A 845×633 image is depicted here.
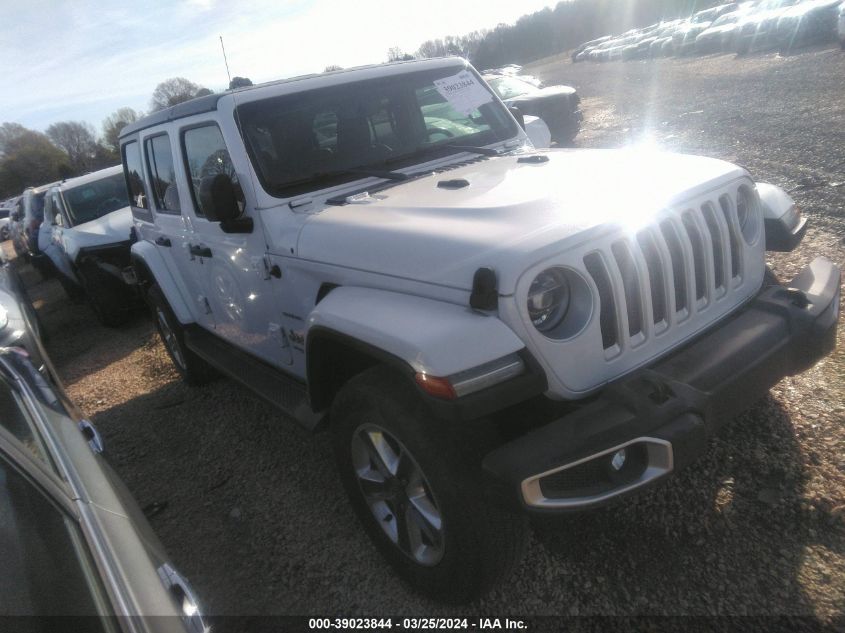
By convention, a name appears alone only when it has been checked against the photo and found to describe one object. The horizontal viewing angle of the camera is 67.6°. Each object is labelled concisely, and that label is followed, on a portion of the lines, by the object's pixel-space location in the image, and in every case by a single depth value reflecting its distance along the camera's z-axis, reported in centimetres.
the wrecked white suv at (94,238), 752
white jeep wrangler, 200
